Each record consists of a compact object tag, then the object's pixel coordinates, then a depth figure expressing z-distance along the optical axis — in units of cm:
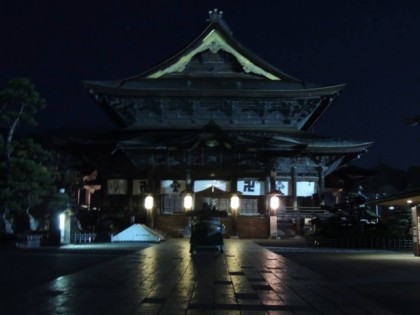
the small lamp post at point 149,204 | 3566
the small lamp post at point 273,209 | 3562
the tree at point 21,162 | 2809
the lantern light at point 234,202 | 3591
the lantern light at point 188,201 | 3600
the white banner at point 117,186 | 4244
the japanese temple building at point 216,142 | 3872
